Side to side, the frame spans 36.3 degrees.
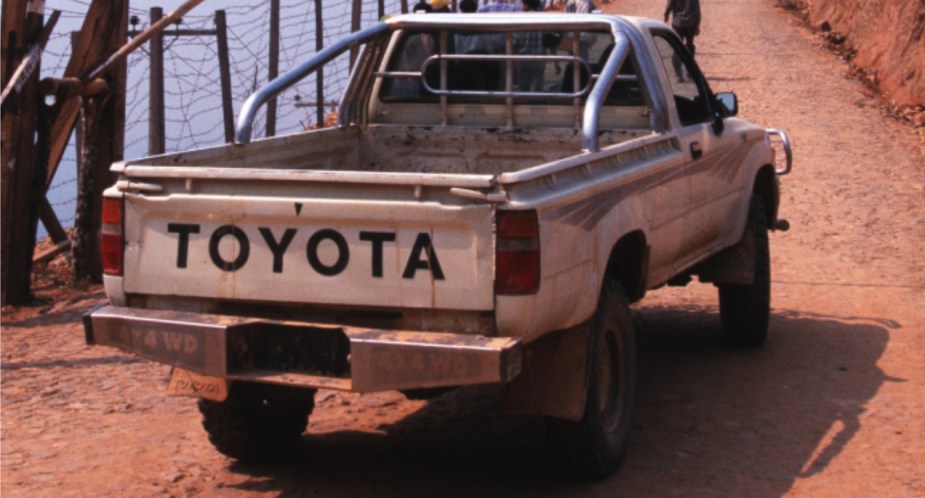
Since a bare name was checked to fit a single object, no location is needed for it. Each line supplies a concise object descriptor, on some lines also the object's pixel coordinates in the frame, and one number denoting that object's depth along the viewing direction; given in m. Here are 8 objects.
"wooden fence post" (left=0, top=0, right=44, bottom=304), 9.09
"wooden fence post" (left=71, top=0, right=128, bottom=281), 9.90
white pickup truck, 4.88
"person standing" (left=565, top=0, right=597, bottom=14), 14.60
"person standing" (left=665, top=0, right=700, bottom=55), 19.14
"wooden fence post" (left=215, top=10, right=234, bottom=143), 11.58
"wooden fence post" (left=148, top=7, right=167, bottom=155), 10.89
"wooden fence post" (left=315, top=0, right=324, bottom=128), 13.78
